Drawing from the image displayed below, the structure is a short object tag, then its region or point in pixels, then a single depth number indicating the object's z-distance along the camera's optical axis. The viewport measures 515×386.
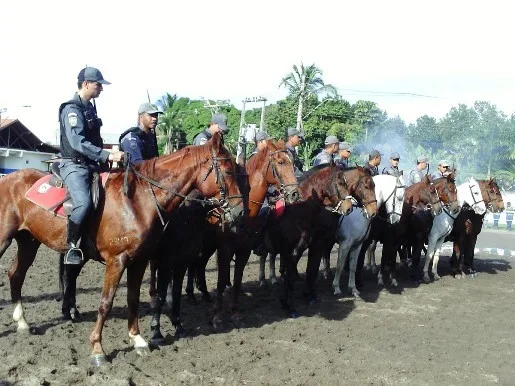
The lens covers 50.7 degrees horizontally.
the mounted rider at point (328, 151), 11.52
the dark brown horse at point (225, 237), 7.24
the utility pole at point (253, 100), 39.43
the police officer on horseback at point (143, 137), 7.45
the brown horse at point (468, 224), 14.09
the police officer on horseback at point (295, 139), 10.47
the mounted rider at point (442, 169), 15.12
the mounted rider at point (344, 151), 12.69
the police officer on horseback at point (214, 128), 8.66
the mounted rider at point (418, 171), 14.79
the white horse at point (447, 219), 13.56
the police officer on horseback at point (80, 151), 6.21
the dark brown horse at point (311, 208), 9.30
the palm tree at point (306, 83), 46.19
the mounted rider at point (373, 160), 13.12
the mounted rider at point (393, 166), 13.21
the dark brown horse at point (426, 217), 12.84
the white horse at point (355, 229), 11.07
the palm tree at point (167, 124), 60.62
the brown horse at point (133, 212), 6.26
